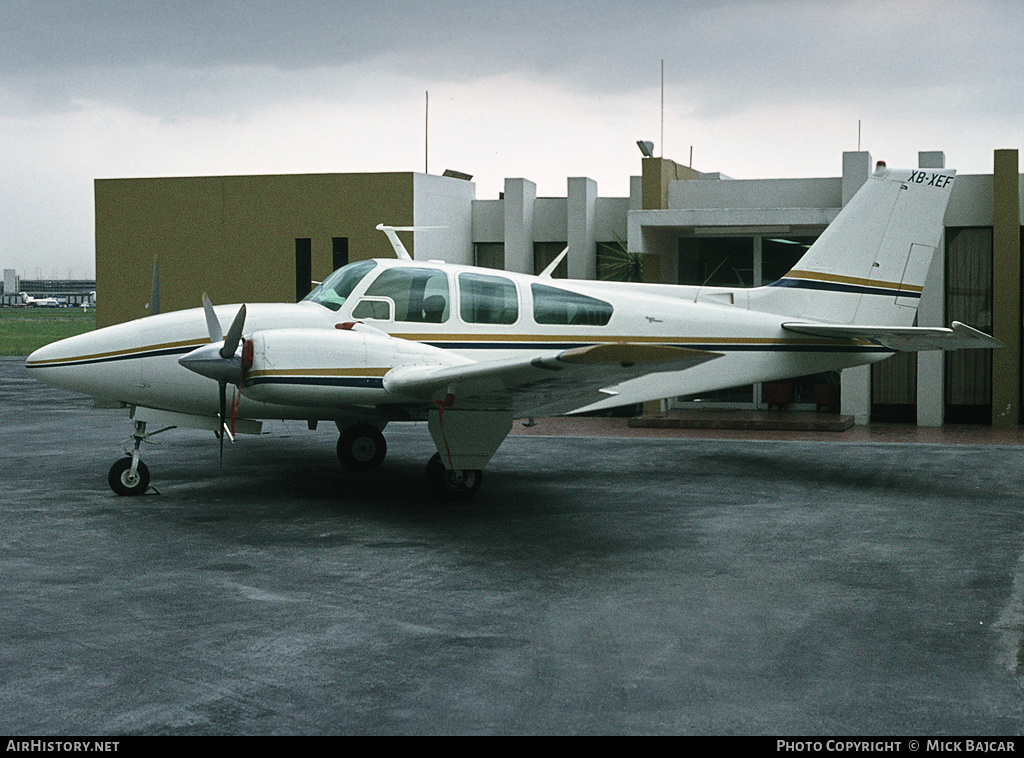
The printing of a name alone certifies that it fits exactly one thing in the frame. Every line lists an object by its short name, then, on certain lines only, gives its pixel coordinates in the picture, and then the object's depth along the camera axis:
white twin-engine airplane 9.08
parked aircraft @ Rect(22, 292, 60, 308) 154.75
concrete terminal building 17.52
